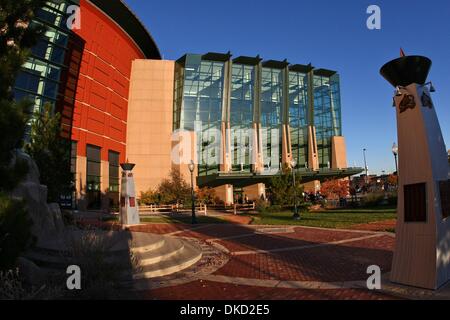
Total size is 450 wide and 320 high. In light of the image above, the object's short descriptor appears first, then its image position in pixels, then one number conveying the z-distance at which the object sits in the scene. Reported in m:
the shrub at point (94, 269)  5.81
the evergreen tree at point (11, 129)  5.29
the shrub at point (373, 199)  33.16
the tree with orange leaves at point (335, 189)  43.59
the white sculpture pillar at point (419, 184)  6.23
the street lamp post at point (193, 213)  22.75
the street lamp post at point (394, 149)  24.41
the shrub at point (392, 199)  32.42
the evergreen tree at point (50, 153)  22.27
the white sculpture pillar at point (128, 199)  19.10
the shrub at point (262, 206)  32.46
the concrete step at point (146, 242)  9.41
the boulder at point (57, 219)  12.05
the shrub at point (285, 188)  30.75
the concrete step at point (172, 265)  8.15
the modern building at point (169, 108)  38.78
